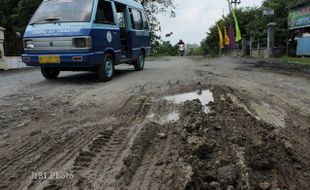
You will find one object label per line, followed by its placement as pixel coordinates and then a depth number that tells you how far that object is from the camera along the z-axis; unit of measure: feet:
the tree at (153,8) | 74.64
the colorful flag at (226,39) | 75.49
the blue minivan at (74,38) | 18.01
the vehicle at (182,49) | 64.68
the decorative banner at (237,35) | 56.92
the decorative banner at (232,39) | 61.98
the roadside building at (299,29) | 44.24
